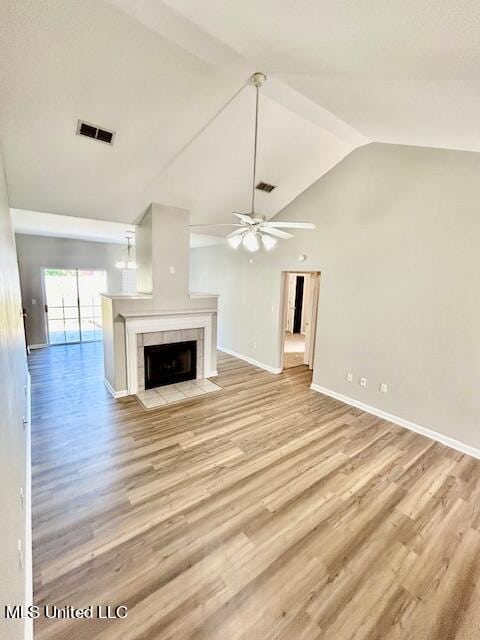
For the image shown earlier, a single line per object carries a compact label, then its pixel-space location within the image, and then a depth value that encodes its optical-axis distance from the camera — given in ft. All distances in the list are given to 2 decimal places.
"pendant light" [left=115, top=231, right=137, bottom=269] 21.82
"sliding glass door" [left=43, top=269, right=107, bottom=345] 24.89
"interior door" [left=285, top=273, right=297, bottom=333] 30.83
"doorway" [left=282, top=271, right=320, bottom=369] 19.45
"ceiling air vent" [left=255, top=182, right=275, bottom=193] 14.44
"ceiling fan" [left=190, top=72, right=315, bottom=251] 8.32
